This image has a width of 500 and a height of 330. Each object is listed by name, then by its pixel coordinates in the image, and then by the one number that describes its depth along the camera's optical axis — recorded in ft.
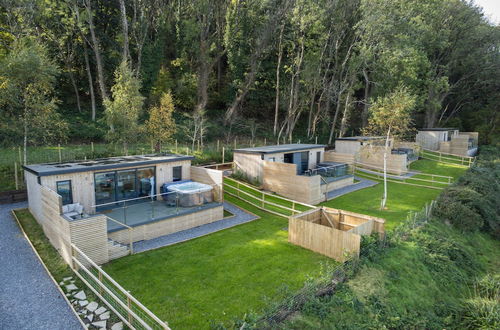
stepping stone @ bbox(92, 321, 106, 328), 23.70
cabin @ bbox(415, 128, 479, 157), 120.98
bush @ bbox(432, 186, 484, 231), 54.60
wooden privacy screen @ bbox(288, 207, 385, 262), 35.70
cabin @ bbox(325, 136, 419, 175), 83.97
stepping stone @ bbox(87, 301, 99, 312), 25.57
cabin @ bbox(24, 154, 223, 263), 34.14
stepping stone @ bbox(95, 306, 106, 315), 25.20
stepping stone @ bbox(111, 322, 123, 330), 23.47
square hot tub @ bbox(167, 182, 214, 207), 46.21
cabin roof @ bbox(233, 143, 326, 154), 67.07
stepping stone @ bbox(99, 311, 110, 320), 24.52
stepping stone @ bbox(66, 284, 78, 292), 28.50
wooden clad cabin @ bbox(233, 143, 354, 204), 60.80
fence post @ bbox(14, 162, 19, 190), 54.13
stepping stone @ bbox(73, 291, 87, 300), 27.15
